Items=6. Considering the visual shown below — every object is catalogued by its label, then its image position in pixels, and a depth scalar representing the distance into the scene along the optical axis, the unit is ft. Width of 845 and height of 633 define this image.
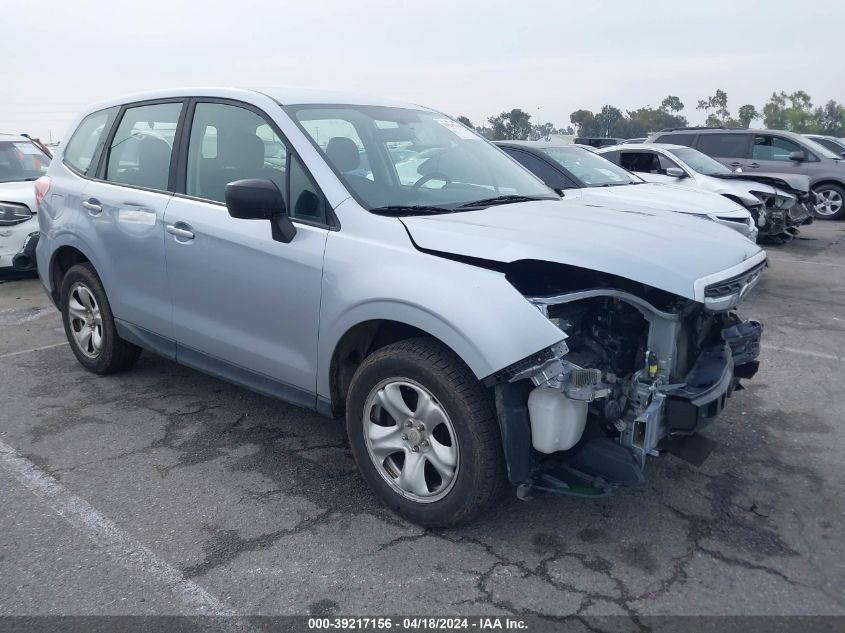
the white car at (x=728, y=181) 33.60
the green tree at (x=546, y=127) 169.12
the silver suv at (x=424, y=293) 9.45
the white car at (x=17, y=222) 26.09
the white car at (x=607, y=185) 25.62
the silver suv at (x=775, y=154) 46.98
